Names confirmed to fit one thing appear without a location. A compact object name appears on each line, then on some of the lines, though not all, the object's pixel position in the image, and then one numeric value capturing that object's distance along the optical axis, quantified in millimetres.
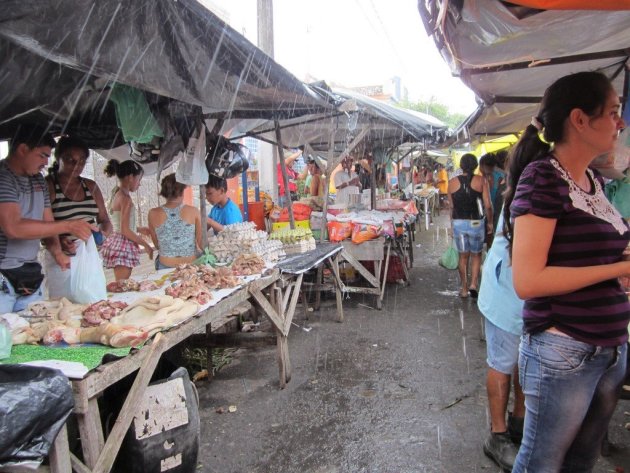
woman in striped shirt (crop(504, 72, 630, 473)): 1543
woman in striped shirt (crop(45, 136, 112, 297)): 3383
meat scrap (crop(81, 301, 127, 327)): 2568
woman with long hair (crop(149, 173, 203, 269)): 4578
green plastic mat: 2109
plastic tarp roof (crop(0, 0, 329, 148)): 2303
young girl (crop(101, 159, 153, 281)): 4535
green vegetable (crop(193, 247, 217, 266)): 4508
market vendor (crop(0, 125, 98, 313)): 2887
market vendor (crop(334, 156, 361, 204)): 10730
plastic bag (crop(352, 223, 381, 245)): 6801
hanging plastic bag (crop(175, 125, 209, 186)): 4473
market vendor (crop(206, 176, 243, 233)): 5305
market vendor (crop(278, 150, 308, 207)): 13059
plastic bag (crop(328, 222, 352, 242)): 6871
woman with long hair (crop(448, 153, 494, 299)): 6793
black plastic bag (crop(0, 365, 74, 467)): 1511
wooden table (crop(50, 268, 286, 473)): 1862
